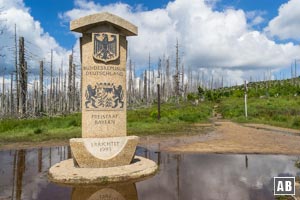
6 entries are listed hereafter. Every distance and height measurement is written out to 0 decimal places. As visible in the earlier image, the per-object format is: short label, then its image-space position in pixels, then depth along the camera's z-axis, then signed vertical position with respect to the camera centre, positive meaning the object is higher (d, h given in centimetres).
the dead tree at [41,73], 3694 +379
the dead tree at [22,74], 2787 +290
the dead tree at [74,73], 4159 +422
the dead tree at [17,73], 2898 +321
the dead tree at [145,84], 6434 +401
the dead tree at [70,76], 3975 +372
